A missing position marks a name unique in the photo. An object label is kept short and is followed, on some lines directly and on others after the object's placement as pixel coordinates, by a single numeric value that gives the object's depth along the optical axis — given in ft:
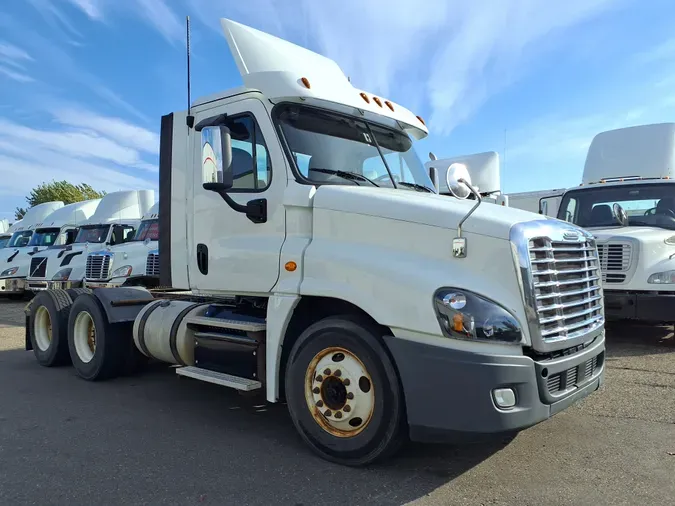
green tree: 181.57
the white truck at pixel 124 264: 40.27
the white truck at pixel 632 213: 24.52
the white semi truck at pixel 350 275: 10.63
